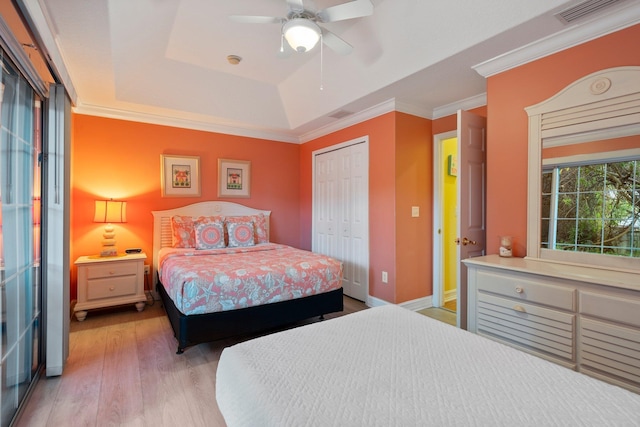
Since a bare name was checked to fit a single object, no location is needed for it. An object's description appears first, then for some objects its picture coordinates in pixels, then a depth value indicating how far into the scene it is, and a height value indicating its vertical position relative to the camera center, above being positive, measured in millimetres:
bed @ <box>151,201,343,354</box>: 2410 -700
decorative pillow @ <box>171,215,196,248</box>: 3771 -289
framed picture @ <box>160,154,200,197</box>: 4094 +486
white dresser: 1525 -582
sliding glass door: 1524 -170
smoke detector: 3236 +1663
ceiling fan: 1914 +1299
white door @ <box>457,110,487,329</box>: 2523 +177
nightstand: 3178 -795
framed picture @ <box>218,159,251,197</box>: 4484 +502
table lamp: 3441 -87
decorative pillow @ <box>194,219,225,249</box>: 3715 -306
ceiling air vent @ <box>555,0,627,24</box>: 1728 +1221
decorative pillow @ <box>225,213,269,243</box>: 4234 -190
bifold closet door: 3840 +25
